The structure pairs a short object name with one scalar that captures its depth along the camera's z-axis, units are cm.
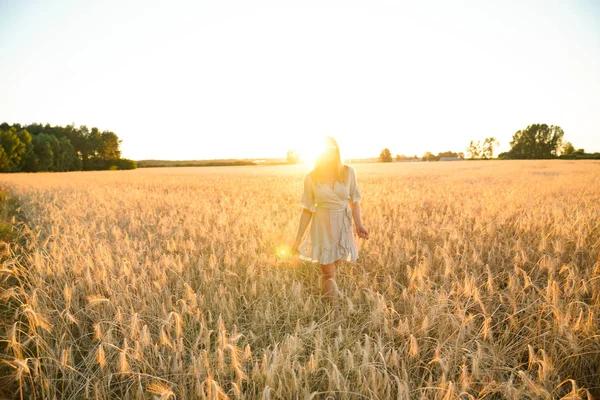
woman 312
